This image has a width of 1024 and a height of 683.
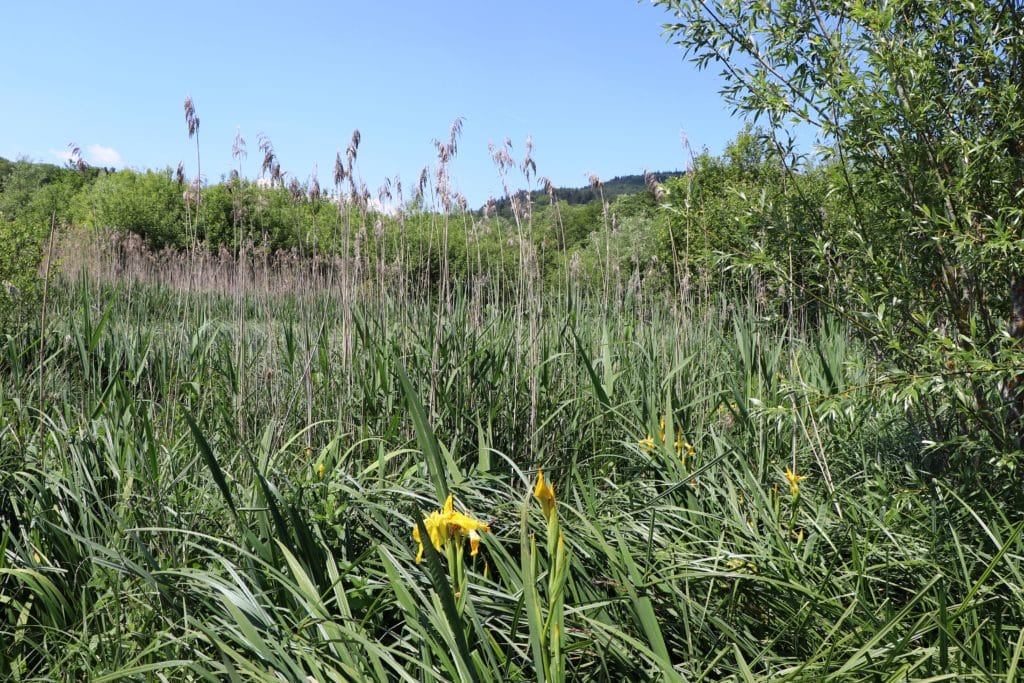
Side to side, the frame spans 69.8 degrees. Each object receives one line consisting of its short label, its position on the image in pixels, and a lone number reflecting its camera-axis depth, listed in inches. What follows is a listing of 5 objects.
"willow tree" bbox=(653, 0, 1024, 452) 87.2
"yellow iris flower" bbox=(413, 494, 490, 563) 53.6
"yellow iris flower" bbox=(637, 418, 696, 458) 105.4
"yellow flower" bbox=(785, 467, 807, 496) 87.4
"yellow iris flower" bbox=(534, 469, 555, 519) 45.2
